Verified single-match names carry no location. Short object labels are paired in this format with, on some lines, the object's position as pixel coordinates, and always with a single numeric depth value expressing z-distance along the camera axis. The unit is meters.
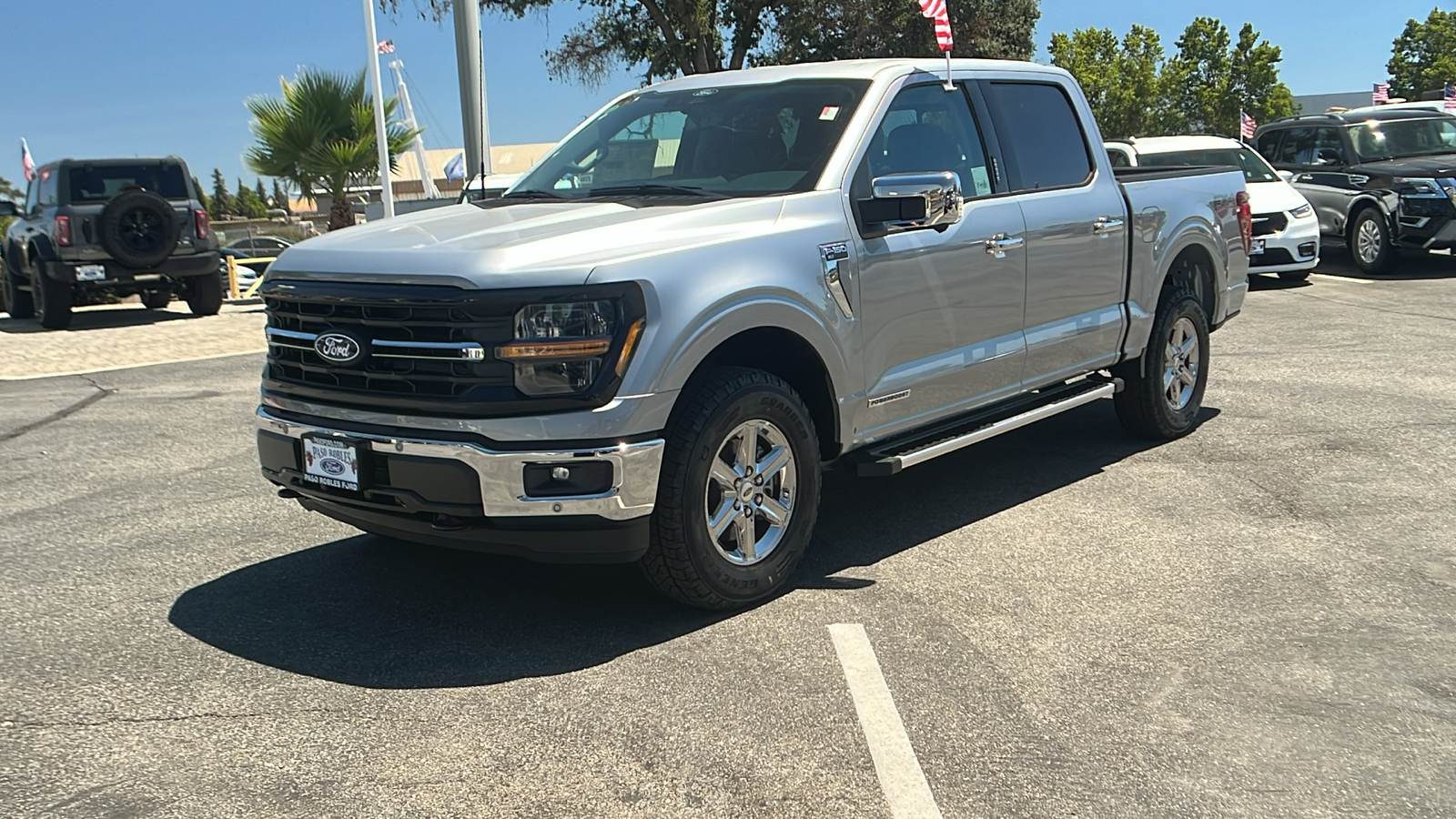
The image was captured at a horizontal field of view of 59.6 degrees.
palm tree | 21.67
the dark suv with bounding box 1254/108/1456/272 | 14.48
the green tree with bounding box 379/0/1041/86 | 27.33
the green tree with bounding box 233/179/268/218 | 95.94
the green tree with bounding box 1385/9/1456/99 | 72.81
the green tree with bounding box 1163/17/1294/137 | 65.38
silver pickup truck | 4.02
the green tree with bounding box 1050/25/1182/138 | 65.44
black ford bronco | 14.89
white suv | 14.49
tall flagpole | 18.38
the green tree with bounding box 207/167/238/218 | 107.56
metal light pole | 15.98
